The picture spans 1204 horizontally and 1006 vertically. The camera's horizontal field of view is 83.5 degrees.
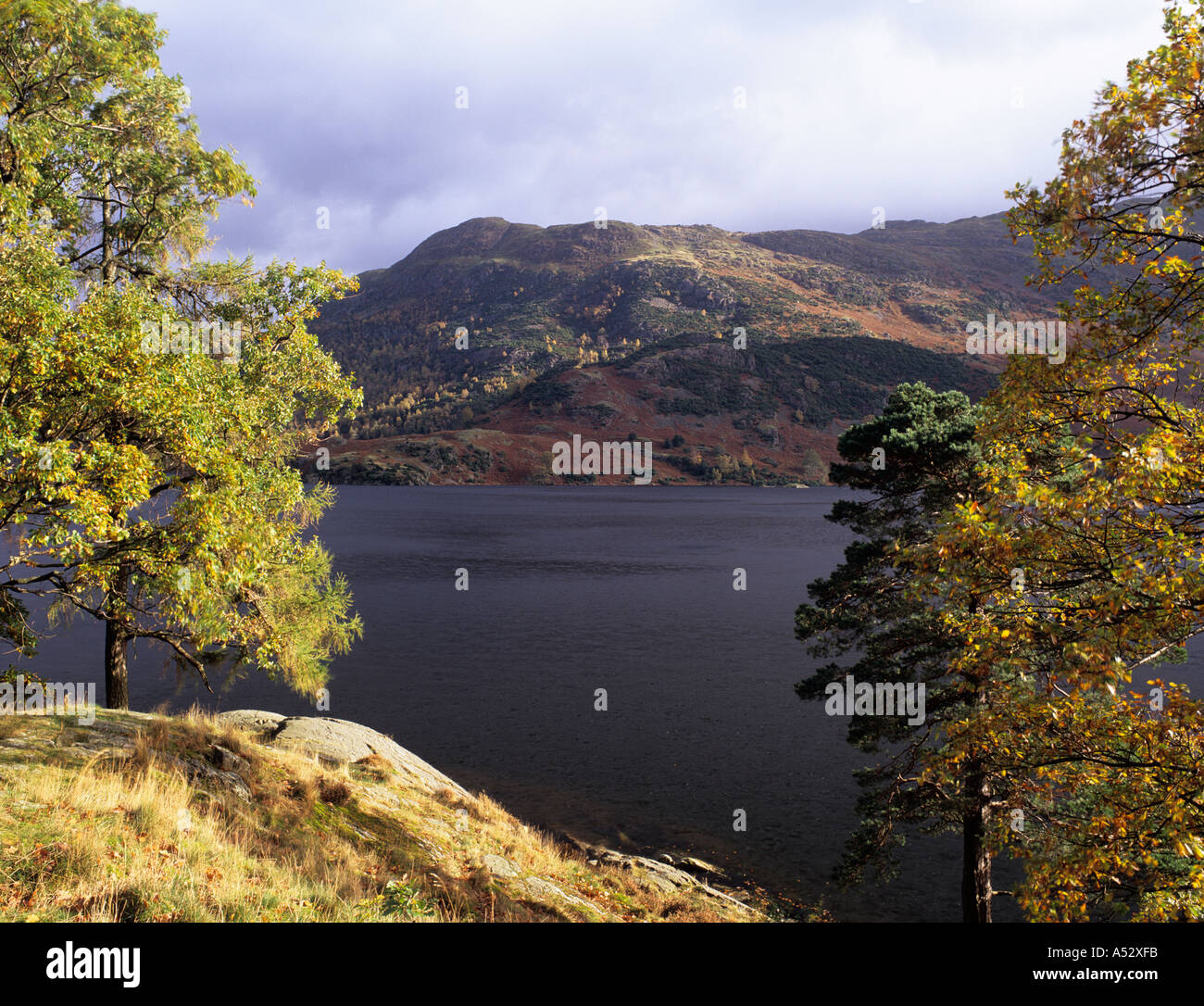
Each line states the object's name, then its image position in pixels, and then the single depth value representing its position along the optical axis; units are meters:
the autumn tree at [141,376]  8.72
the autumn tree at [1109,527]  7.46
